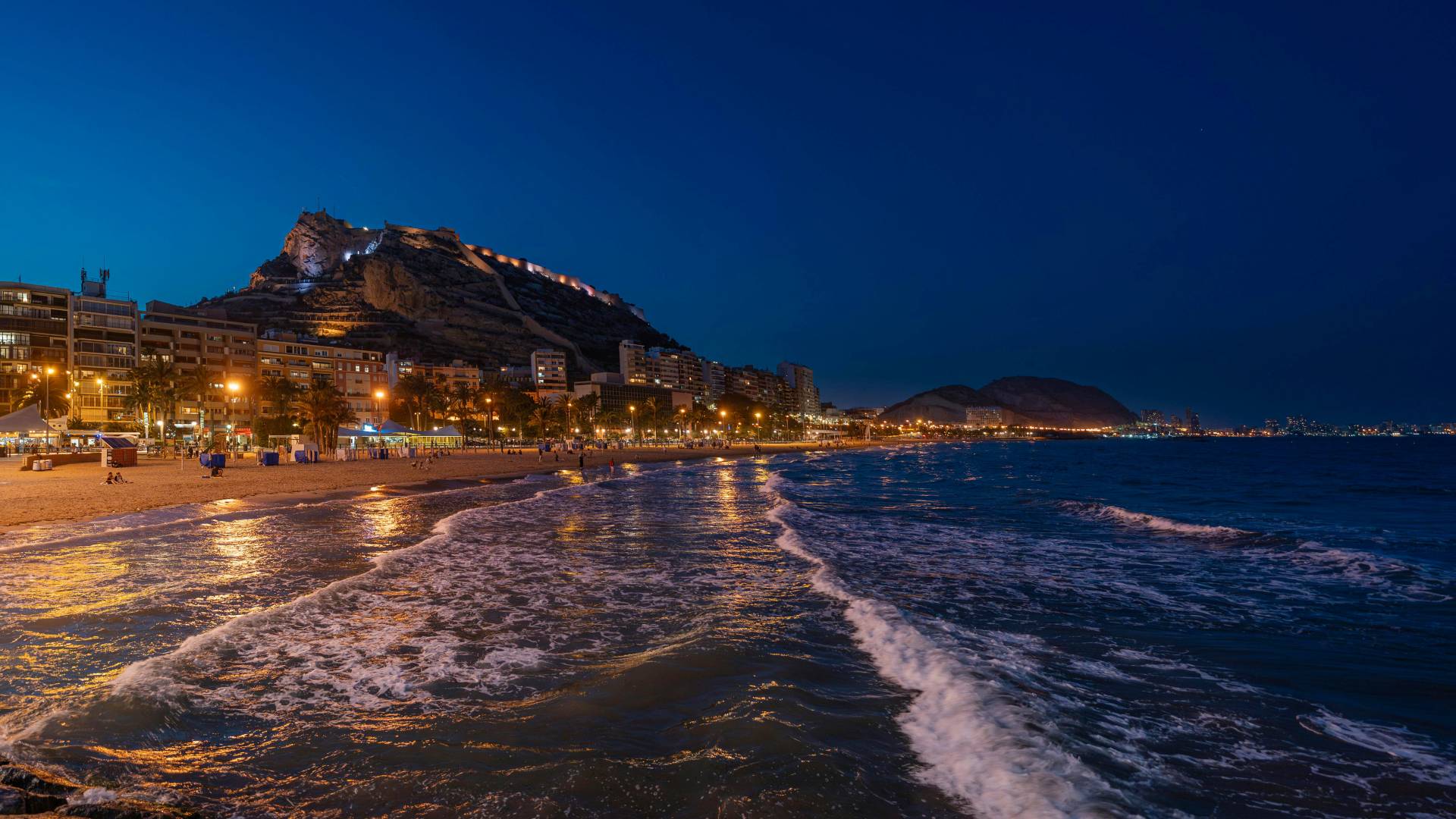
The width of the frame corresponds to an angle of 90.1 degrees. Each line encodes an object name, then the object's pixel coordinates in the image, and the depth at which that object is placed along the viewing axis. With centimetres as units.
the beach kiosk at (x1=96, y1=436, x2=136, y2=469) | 4053
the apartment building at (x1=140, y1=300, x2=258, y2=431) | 10319
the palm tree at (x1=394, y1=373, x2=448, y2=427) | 11881
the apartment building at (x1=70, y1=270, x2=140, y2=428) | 9225
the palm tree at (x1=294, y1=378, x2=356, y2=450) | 6562
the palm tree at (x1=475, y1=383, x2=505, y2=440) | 11280
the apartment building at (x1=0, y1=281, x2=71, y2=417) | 8681
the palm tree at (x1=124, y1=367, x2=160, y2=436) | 7925
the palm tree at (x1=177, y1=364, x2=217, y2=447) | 8894
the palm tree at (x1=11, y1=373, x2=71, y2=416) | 8075
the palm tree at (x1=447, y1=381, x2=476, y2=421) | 11906
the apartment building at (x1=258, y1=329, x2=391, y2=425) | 11862
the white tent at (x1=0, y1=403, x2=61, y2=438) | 4925
